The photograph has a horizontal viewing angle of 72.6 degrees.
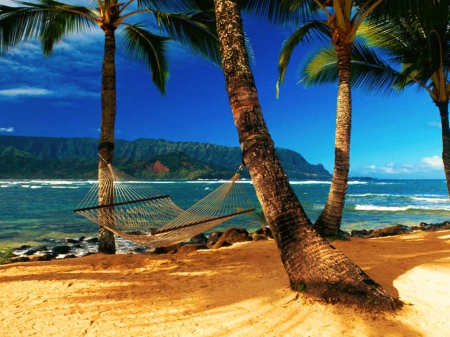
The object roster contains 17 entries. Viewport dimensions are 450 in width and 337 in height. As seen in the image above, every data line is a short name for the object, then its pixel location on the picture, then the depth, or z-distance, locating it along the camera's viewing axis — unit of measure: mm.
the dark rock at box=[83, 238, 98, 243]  7352
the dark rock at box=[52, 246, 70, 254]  5988
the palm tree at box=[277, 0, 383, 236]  4059
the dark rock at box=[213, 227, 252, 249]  6012
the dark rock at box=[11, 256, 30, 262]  4300
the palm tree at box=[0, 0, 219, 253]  4203
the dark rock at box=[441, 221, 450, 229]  8188
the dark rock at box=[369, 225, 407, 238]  6863
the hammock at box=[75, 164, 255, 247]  3127
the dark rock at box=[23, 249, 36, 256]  5887
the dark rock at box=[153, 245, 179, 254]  5242
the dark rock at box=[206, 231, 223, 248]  6718
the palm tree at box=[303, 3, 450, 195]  5918
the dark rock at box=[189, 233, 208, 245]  7098
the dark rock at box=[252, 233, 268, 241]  5768
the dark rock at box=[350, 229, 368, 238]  7546
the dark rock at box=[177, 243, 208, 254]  4699
